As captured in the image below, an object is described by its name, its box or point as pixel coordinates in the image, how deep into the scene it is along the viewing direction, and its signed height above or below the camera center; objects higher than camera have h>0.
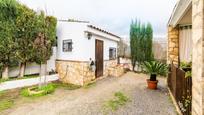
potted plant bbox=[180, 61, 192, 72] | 3.51 -0.30
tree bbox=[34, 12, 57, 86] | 5.48 +0.85
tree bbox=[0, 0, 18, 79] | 4.90 +1.17
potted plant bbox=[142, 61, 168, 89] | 5.18 -0.64
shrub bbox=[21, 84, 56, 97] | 4.61 -1.47
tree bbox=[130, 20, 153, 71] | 9.00 +1.11
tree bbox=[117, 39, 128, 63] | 10.78 +0.74
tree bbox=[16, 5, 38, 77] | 5.23 +1.12
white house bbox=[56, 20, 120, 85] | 5.95 +0.30
